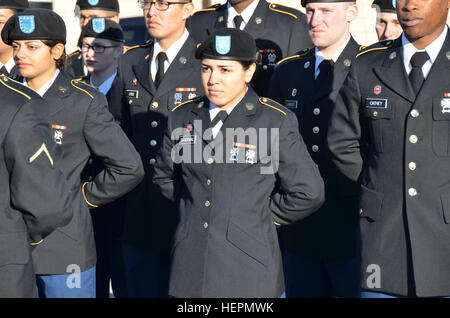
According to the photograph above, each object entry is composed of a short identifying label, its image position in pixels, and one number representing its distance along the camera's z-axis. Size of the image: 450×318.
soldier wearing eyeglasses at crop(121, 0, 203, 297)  10.70
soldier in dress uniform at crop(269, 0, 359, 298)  10.13
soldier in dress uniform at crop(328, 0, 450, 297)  8.19
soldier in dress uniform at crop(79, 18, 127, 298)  11.28
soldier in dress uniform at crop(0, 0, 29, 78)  11.57
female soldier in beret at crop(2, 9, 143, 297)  9.50
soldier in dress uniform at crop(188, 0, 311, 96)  11.37
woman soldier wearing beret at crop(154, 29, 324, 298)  8.54
